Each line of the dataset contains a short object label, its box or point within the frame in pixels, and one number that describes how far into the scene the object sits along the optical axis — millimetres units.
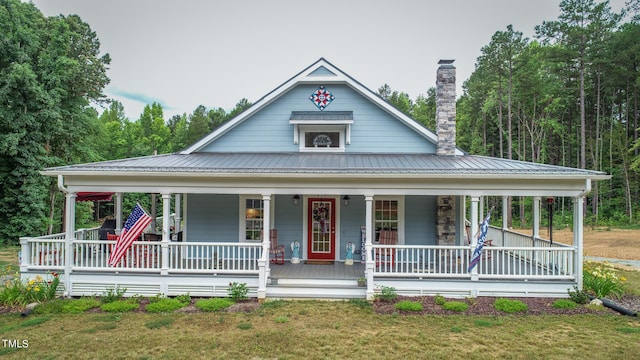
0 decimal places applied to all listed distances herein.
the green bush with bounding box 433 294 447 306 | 7659
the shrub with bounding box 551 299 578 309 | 7426
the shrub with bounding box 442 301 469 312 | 7297
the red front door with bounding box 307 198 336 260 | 10422
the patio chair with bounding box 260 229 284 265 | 9859
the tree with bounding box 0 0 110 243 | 16031
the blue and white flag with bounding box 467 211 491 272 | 7578
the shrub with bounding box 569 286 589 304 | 7668
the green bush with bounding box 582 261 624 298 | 7883
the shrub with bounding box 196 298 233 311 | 7375
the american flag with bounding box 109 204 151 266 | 7738
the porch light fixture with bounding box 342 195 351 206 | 10297
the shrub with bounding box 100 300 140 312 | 7285
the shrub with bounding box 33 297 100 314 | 7176
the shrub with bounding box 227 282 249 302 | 8016
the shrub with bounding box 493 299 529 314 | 7281
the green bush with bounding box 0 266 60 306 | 7500
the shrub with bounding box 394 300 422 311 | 7301
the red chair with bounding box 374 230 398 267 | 9867
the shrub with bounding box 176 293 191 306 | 7791
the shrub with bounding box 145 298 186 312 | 7305
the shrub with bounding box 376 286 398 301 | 7941
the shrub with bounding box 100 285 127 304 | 7812
